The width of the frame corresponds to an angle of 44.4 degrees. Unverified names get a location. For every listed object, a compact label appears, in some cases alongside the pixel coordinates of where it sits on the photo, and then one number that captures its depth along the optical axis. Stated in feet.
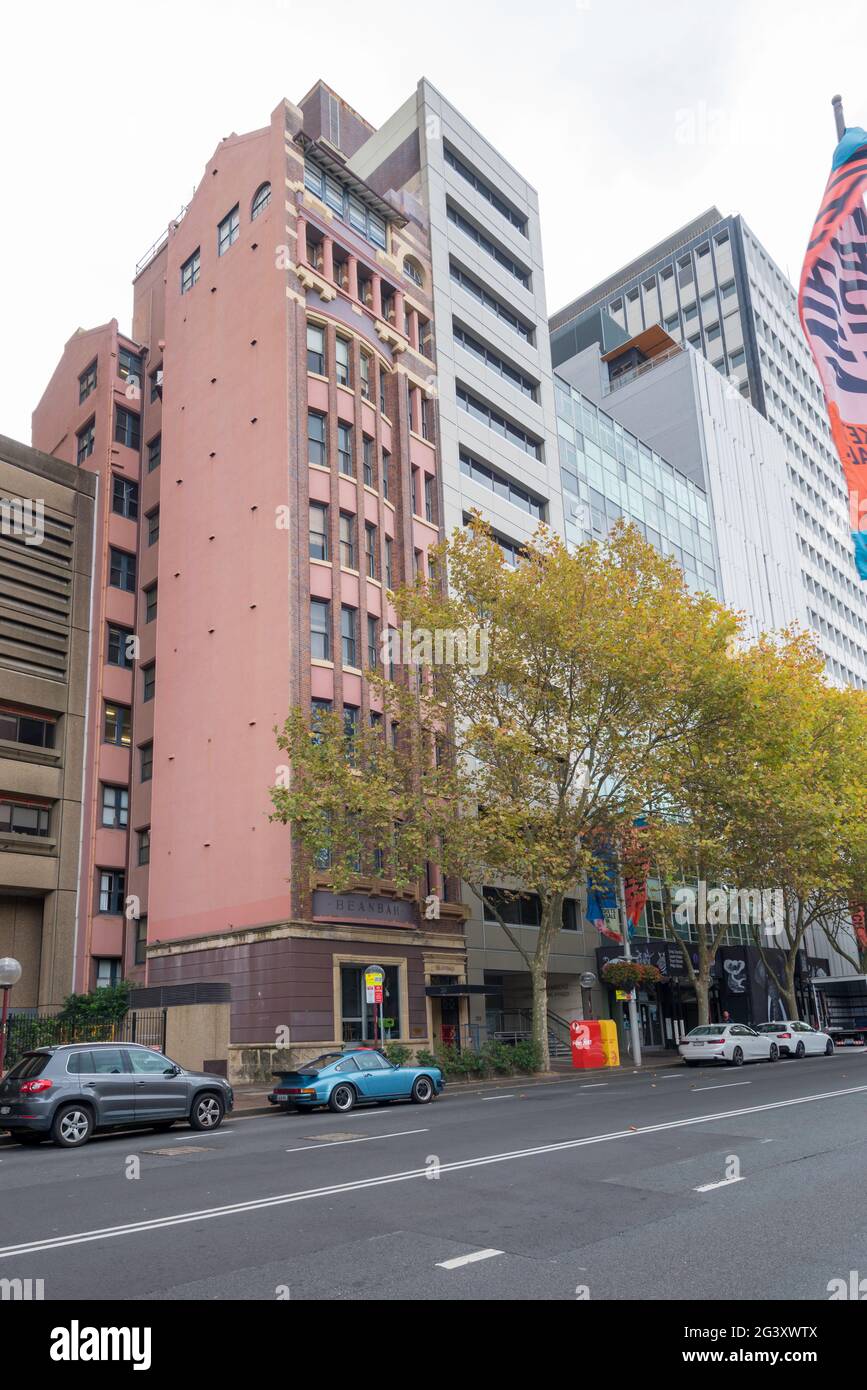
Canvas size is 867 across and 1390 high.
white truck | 153.99
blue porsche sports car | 66.44
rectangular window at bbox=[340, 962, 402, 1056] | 99.19
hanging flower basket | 118.52
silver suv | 52.16
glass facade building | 172.45
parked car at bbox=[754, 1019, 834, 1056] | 121.60
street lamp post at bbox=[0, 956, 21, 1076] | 71.36
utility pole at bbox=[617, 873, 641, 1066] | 113.80
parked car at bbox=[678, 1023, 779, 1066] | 109.19
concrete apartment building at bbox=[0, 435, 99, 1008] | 106.83
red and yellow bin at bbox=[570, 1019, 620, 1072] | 108.06
